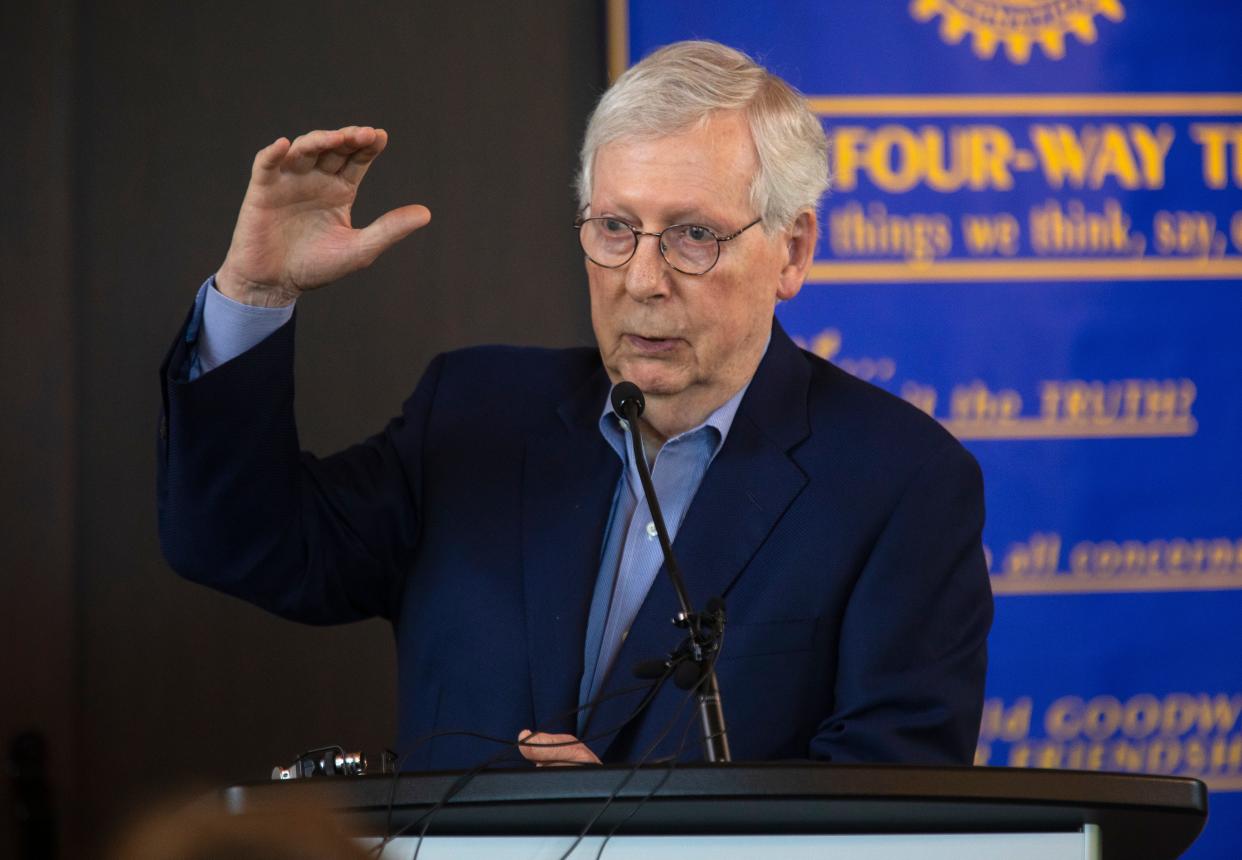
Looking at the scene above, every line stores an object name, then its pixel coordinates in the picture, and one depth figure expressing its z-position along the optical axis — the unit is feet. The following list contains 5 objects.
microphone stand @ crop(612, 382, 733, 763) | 18.80
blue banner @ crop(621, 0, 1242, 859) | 21.90
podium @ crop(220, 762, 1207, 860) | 18.42
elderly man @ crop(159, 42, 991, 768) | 19.71
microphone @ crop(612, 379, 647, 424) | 19.35
